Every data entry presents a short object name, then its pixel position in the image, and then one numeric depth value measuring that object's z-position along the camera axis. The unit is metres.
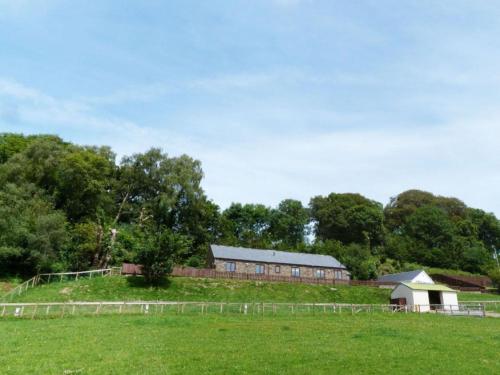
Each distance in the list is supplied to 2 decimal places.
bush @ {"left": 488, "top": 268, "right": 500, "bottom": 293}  64.29
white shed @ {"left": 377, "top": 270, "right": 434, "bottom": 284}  57.31
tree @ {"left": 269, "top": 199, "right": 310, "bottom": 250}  98.14
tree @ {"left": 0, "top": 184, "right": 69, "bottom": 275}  42.62
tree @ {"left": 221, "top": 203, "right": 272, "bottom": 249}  87.38
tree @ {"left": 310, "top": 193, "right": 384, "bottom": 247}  92.56
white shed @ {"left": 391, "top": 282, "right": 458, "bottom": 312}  44.94
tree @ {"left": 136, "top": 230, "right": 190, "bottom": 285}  42.00
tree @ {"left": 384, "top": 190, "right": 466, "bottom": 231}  108.81
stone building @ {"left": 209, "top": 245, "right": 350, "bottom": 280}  57.09
